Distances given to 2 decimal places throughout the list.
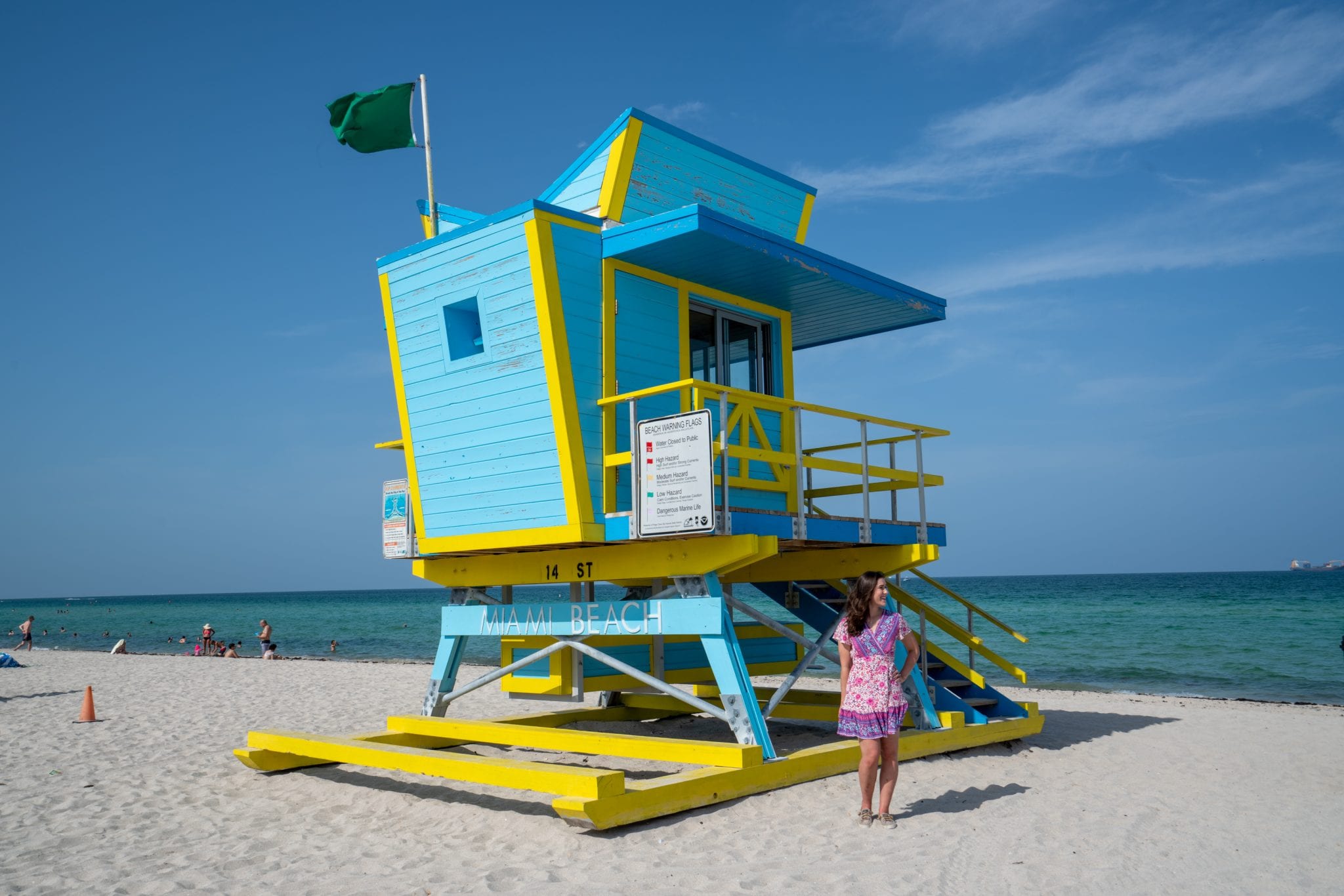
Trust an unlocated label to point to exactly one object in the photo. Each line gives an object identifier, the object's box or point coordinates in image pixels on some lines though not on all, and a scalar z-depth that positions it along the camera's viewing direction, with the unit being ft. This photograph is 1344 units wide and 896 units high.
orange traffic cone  49.47
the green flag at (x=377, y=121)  37.70
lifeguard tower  28.71
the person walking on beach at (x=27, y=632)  123.94
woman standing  24.27
